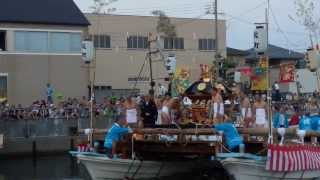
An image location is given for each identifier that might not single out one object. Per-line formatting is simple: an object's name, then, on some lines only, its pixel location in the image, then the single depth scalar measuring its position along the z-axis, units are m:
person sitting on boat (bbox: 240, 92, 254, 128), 24.95
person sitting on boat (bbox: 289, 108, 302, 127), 28.95
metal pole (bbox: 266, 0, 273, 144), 20.84
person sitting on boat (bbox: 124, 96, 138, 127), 25.64
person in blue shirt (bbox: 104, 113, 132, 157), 24.98
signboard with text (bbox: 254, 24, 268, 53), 22.42
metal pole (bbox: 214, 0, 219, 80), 64.56
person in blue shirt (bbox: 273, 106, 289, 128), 26.24
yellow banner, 25.39
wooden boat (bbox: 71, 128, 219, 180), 24.05
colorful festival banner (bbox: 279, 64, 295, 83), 23.59
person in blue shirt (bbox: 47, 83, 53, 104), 42.91
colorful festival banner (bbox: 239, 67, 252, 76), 36.28
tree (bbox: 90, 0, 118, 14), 70.64
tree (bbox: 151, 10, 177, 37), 74.88
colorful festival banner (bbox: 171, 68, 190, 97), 31.11
